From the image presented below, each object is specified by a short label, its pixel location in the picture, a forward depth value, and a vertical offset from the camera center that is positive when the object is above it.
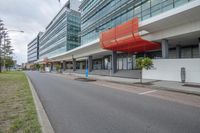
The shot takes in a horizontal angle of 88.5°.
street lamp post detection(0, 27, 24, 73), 26.33 +9.14
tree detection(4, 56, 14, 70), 32.28 +2.61
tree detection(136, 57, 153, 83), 10.73 +0.53
